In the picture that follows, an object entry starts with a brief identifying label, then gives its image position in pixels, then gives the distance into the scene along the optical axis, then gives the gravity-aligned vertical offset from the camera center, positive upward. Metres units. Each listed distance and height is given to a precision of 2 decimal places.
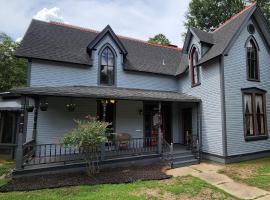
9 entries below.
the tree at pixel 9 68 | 24.80 +6.01
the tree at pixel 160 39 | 34.31 +13.56
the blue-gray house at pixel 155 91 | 10.34 +1.51
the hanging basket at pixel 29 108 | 8.58 +0.39
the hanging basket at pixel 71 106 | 10.25 +0.59
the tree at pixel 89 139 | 7.61 -0.77
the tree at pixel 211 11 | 24.41 +13.16
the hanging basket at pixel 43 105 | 9.55 +0.58
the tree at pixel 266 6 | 21.41 +12.00
